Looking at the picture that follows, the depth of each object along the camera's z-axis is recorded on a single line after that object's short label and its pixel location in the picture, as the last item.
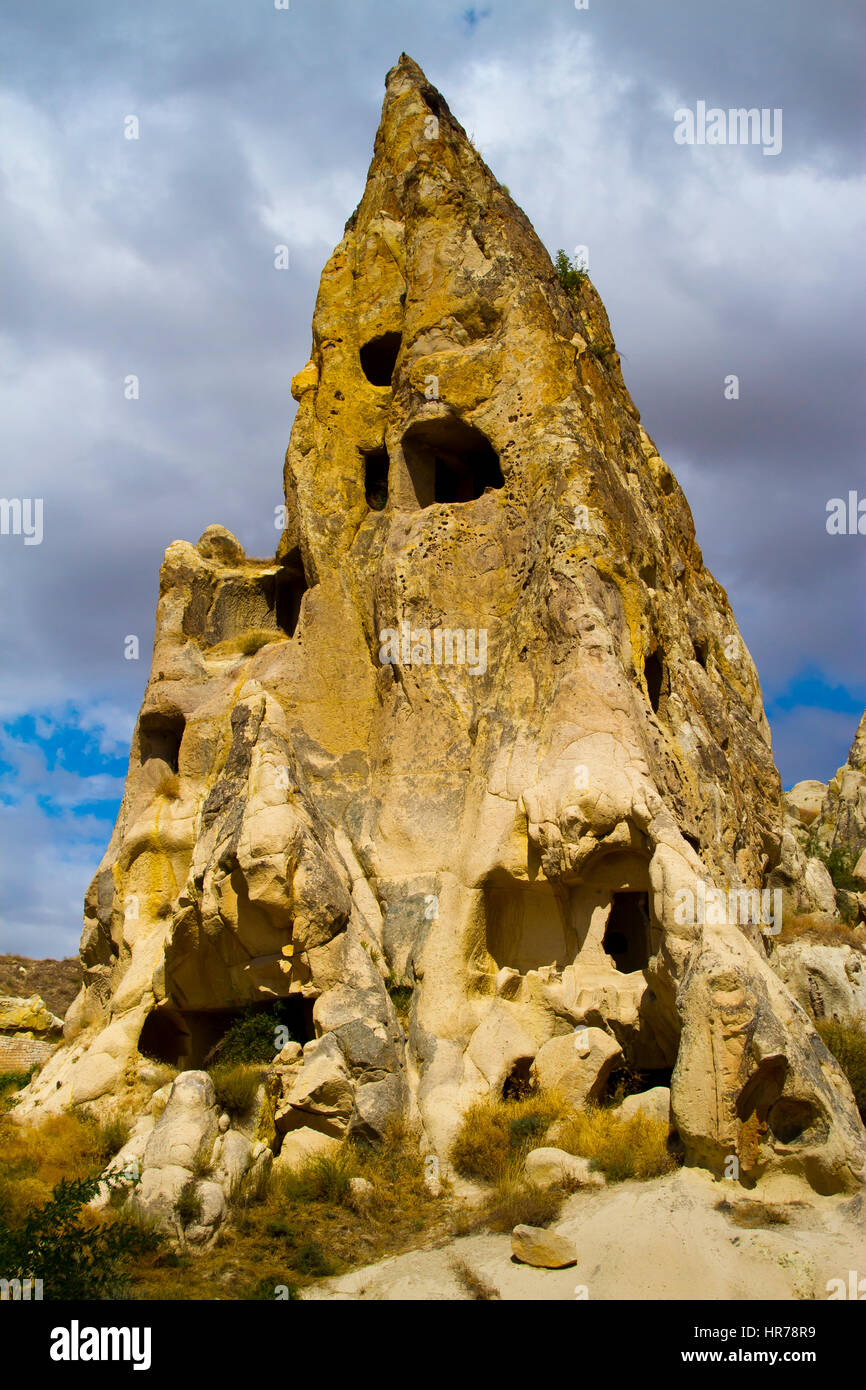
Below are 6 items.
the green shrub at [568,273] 17.23
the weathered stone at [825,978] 16.88
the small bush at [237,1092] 9.92
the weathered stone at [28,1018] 21.36
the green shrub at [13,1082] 15.97
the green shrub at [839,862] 28.28
